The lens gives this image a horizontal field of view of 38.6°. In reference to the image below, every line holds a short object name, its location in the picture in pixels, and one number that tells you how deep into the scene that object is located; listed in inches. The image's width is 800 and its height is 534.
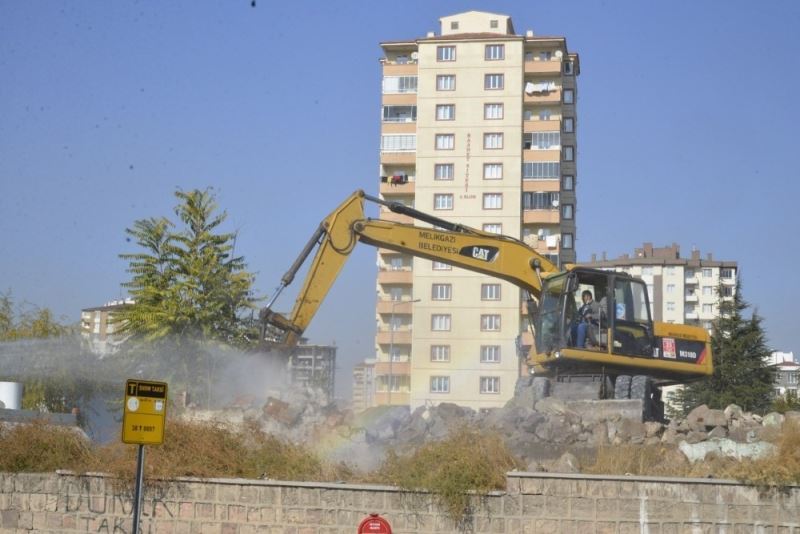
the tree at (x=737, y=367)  1844.2
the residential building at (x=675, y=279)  5024.6
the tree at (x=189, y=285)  1466.5
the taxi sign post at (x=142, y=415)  505.7
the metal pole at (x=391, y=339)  2581.2
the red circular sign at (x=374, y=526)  557.3
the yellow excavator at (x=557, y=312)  1035.9
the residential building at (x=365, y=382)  2230.1
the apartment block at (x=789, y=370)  5188.0
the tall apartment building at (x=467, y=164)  2539.4
